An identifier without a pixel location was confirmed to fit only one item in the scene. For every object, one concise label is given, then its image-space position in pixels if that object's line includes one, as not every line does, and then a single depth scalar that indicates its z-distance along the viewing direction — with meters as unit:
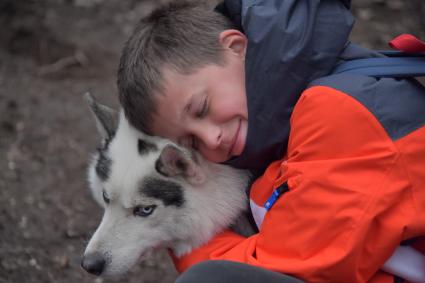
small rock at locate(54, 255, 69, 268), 6.55
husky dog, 4.78
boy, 3.82
